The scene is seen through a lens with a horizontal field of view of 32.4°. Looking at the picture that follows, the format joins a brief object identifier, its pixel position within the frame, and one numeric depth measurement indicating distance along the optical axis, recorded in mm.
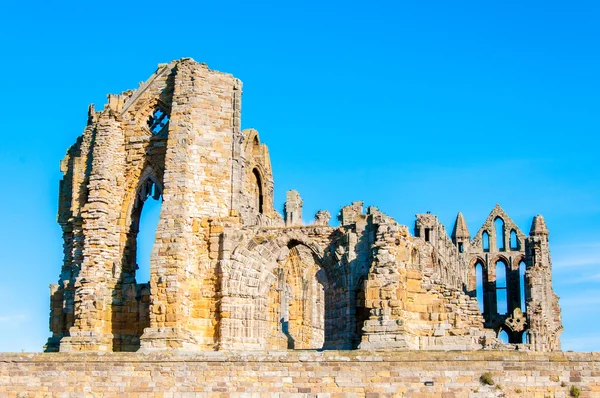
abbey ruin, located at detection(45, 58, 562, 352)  26172
